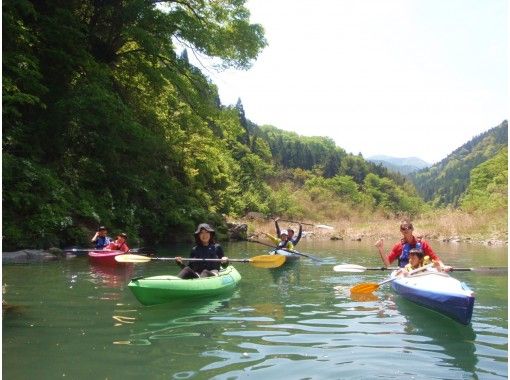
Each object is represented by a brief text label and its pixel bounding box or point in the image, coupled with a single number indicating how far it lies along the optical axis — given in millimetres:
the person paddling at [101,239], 13398
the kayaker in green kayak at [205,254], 8172
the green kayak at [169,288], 6637
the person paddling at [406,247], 8133
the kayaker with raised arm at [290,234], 14406
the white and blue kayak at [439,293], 5500
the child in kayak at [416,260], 7688
